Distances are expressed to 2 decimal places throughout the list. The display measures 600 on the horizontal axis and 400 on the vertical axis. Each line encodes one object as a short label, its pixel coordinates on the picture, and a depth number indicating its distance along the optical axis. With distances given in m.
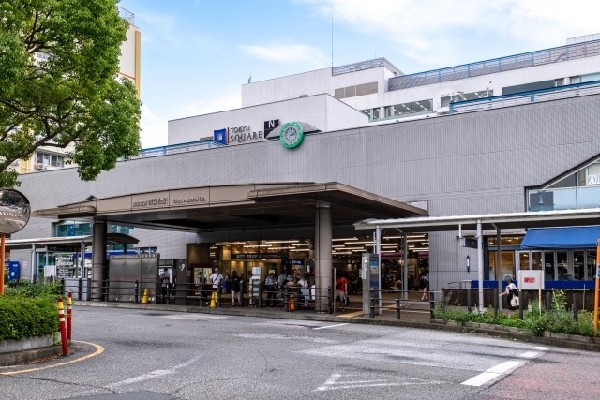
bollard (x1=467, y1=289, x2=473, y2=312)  19.30
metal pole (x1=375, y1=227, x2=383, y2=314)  23.11
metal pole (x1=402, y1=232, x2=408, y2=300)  25.80
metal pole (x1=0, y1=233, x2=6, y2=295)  13.16
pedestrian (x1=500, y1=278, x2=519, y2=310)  23.03
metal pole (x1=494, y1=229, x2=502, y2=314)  22.07
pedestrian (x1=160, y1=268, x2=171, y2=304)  29.67
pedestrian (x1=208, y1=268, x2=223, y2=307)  27.56
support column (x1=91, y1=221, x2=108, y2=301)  31.52
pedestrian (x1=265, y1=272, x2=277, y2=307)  27.53
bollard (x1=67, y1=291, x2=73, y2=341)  13.71
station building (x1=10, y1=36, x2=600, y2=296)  26.66
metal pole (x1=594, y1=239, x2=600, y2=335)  15.85
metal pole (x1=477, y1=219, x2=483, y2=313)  19.94
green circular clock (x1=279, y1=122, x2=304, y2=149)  33.94
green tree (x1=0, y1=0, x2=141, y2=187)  13.38
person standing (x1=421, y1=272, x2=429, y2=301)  30.96
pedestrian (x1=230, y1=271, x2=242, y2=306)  29.03
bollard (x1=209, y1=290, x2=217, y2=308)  26.08
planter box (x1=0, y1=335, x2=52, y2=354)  11.79
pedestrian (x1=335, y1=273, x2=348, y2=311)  25.53
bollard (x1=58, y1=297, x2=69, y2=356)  12.52
